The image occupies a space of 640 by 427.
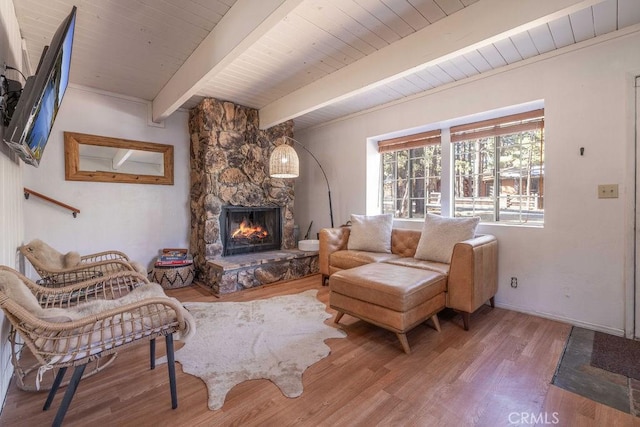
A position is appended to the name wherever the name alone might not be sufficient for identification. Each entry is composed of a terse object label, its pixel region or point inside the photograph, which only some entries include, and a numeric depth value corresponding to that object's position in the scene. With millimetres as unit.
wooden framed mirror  3219
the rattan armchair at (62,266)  2055
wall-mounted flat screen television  1351
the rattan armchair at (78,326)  1167
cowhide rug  1731
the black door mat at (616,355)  1799
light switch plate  2234
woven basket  3469
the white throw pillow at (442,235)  2785
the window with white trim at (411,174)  3623
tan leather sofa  2334
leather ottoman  2010
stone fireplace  3584
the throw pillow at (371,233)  3449
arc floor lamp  3529
